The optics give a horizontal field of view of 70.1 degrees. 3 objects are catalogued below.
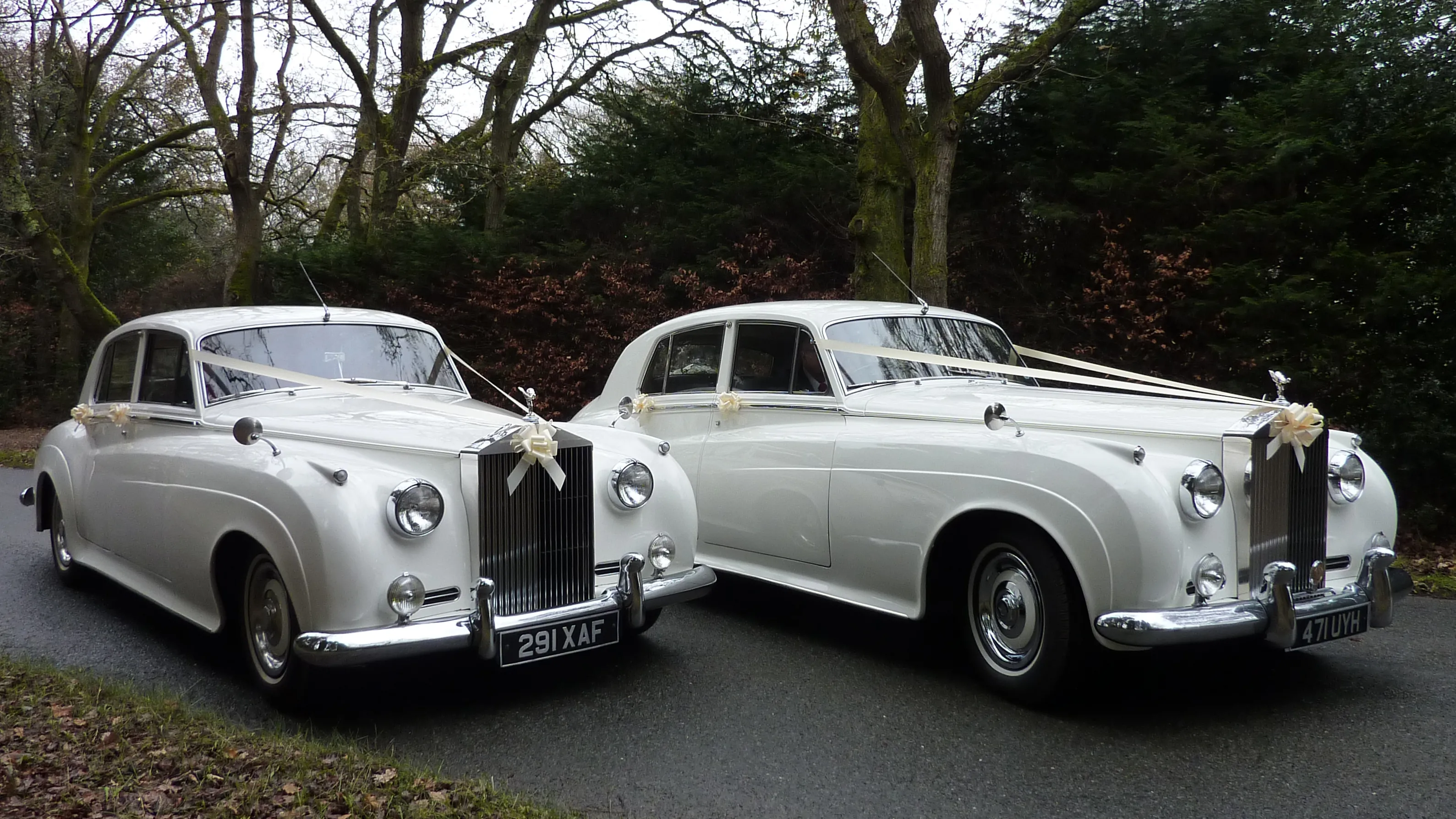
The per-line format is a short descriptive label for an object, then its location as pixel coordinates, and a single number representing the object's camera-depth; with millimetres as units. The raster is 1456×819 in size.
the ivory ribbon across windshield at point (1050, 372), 5094
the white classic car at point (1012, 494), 3980
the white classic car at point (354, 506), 3984
